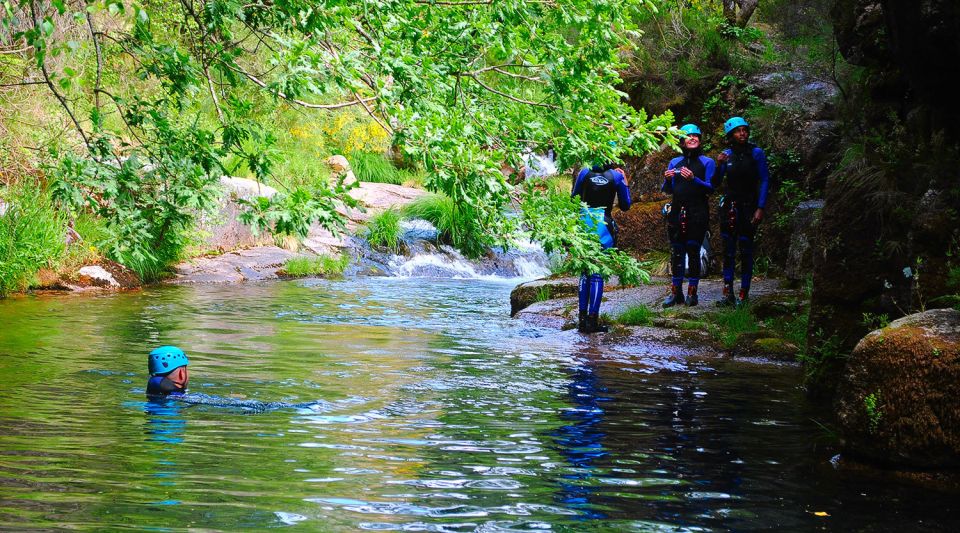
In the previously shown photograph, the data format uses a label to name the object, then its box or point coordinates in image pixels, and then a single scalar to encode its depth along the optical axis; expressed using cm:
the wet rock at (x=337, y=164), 2792
